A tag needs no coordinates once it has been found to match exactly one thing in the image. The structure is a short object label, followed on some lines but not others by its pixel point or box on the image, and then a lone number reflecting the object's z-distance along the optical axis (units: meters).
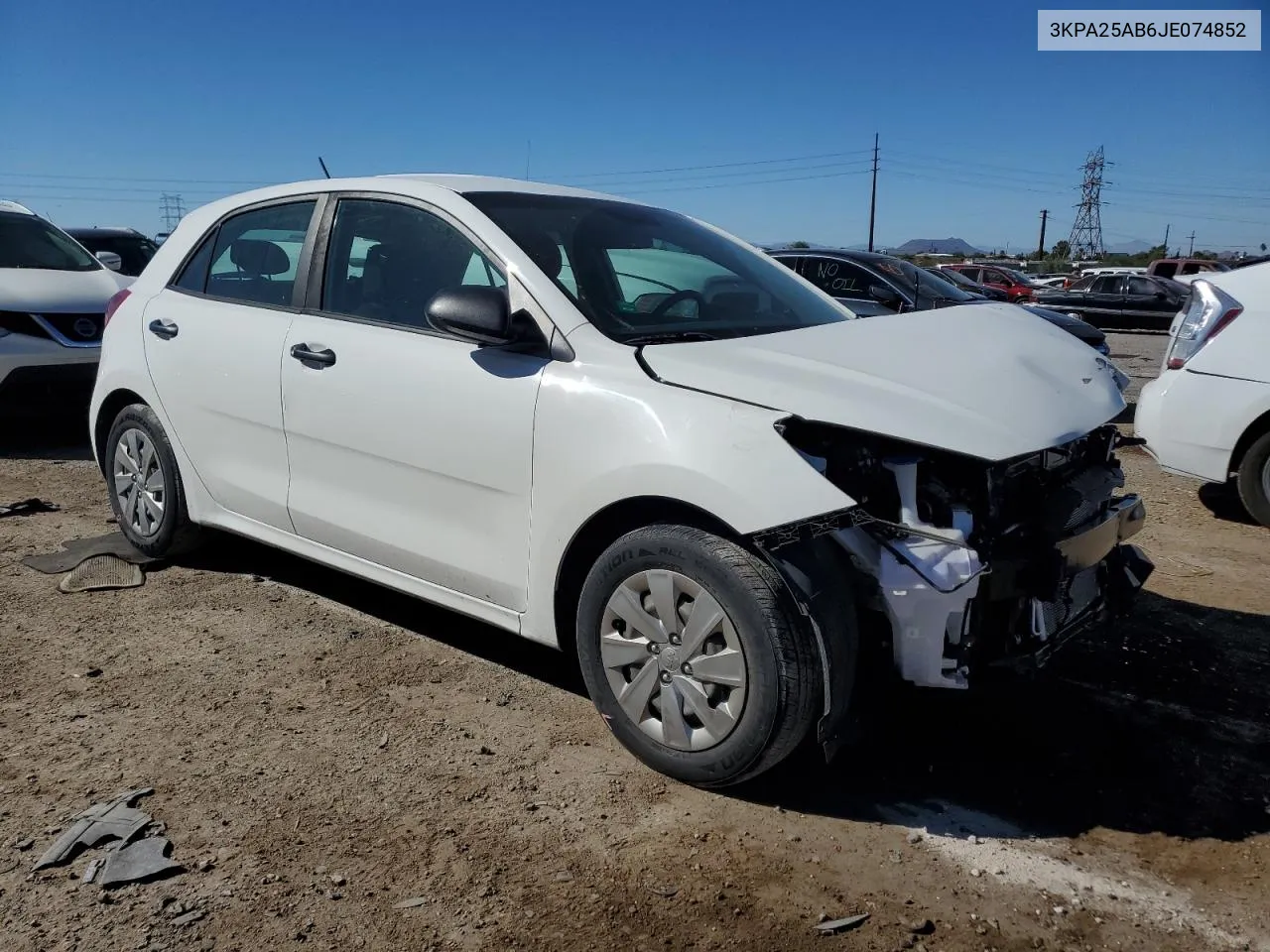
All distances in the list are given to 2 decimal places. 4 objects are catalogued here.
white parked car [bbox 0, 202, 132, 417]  7.36
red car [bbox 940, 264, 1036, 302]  25.47
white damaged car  2.70
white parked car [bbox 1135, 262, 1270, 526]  5.73
